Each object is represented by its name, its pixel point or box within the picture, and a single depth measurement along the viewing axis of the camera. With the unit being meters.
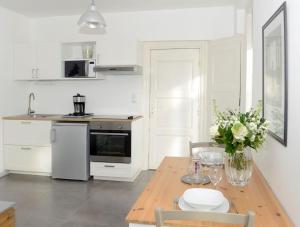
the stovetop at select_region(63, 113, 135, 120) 4.63
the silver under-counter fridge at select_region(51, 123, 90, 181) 4.52
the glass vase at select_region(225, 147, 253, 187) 1.85
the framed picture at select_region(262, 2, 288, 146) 1.63
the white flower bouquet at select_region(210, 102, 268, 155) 1.71
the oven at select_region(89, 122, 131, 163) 4.46
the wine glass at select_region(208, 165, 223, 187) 1.91
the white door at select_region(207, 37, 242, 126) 4.23
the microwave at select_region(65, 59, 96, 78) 4.82
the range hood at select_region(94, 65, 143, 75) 4.57
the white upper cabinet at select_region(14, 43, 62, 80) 4.95
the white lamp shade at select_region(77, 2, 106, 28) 3.06
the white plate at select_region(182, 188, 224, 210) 1.46
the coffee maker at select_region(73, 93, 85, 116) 5.05
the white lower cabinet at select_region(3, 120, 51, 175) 4.73
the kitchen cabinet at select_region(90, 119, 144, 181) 4.50
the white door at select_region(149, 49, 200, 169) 4.98
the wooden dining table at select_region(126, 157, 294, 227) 1.40
